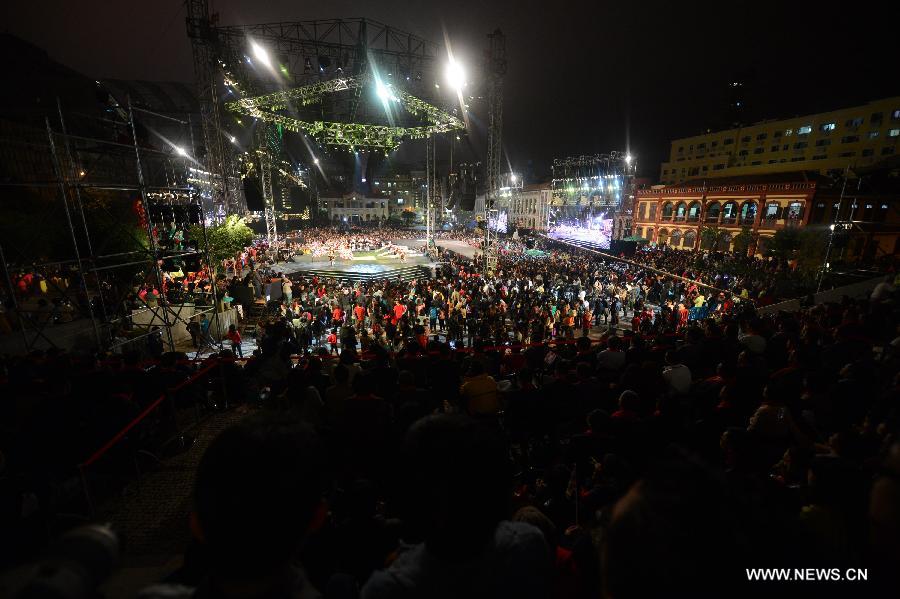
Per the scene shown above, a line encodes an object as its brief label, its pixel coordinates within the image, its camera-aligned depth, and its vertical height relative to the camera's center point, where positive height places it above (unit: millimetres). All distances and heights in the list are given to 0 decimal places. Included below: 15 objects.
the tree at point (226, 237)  19188 -1460
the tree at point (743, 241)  29953 -2438
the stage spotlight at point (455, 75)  20219 +7038
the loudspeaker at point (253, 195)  25422 +918
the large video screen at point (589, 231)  43166 -2779
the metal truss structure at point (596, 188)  45875 +2744
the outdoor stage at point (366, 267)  24359 -3848
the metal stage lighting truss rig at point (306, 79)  19766 +7509
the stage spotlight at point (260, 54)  20281 +8253
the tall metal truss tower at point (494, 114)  18797 +4920
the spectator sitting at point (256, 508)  1003 -803
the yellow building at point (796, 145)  37562 +7414
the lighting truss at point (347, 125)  22219 +5959
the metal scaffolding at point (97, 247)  8914 -1248
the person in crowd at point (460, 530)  1209 -1008
